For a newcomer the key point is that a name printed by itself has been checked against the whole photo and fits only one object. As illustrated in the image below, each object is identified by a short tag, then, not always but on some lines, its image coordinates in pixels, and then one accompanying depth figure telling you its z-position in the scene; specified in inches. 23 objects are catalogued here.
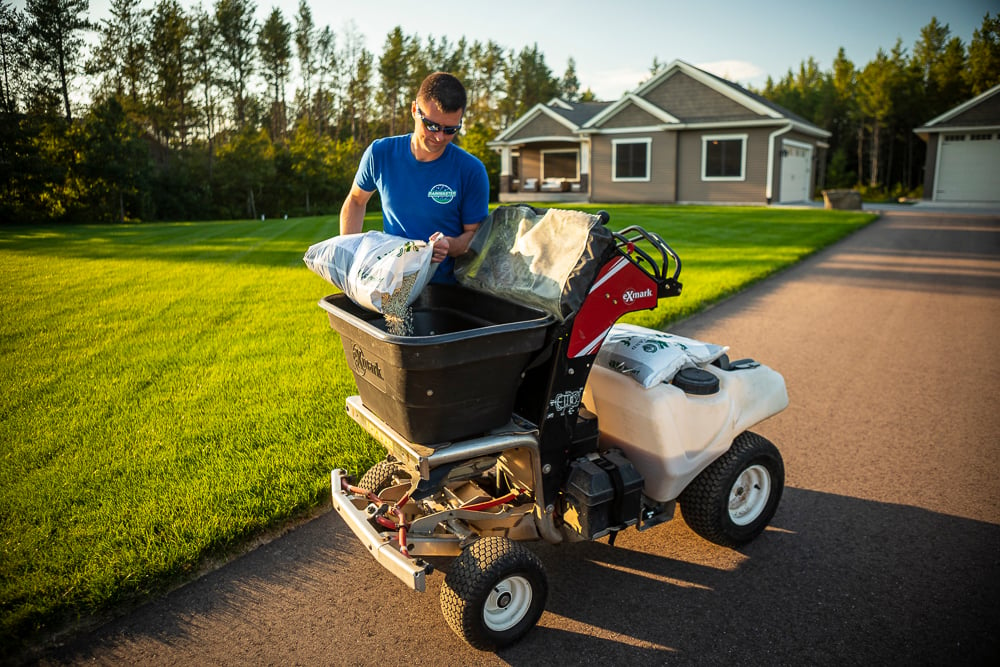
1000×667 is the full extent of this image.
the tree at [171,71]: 1446.9
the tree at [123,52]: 1405.0
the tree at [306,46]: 1845.5
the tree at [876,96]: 1734.7
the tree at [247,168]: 1172.5
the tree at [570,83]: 3462.1
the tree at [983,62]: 1705.2
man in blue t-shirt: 127.6
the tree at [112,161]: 962.7
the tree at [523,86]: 2598.4
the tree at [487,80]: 2505.2
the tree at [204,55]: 1530.5
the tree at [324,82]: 1919.3
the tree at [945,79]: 1795.0
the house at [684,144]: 1120.2
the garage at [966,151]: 1266.0
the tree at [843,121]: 1879.9
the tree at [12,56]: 1160.8
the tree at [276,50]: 1705.2
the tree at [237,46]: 1560.0
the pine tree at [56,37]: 1175.0
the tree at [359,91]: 1958.7
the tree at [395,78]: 1882.4
